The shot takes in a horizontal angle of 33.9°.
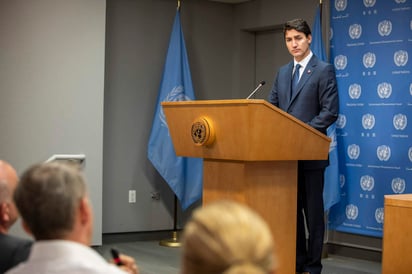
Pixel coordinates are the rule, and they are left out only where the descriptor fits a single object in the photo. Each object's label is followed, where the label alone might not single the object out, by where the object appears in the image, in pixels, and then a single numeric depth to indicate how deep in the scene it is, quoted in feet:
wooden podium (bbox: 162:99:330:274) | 11.70
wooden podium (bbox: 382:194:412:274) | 13.17
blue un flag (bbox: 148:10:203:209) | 21.65
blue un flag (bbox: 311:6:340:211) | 19.25
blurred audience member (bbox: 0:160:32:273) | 6.57
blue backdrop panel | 18.22
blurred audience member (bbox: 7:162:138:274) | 4.76
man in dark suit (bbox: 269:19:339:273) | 13.48
